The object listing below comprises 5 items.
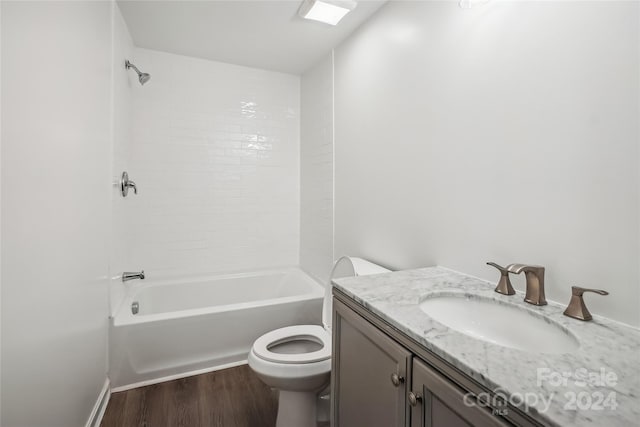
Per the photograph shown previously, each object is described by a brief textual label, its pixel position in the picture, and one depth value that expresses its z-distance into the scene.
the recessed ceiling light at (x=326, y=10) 1.74
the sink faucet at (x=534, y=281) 0.95
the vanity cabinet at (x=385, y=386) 0.64
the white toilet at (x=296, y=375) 1.40
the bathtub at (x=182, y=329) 1.85
